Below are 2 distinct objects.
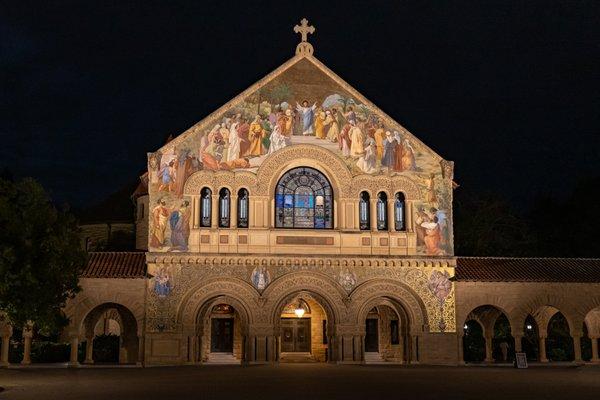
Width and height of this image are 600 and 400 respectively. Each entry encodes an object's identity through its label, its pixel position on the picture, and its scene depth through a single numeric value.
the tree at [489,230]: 53.84
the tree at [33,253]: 27.36
